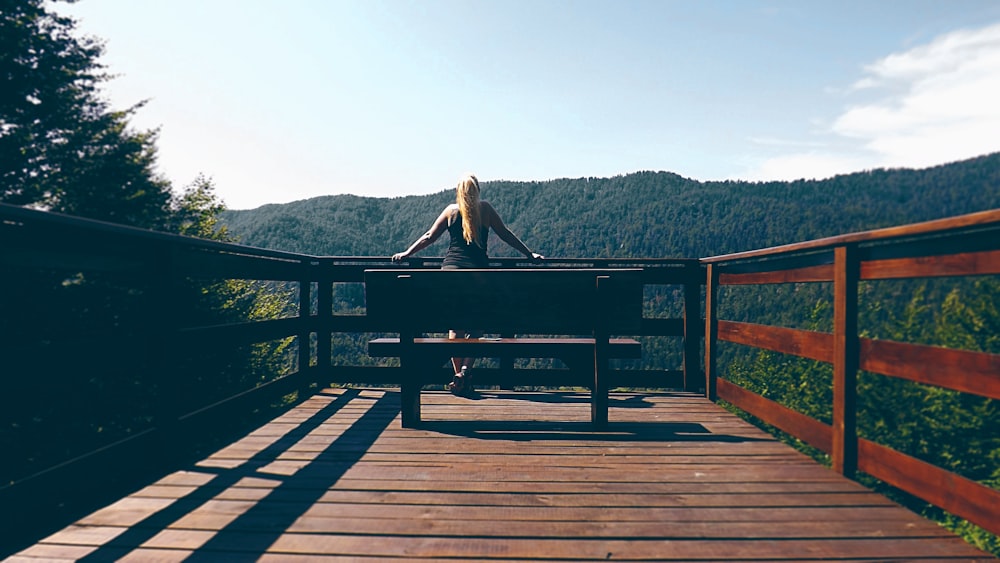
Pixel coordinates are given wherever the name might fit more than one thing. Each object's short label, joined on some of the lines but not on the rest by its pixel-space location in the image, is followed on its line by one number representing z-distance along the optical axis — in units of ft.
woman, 14.11
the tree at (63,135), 55.88
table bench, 11.48
